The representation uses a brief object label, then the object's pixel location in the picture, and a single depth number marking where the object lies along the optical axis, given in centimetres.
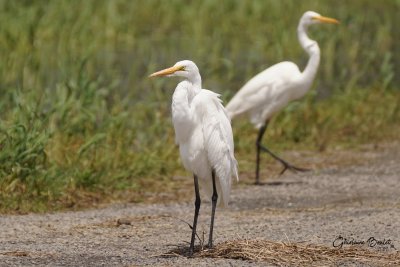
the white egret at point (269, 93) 2333
